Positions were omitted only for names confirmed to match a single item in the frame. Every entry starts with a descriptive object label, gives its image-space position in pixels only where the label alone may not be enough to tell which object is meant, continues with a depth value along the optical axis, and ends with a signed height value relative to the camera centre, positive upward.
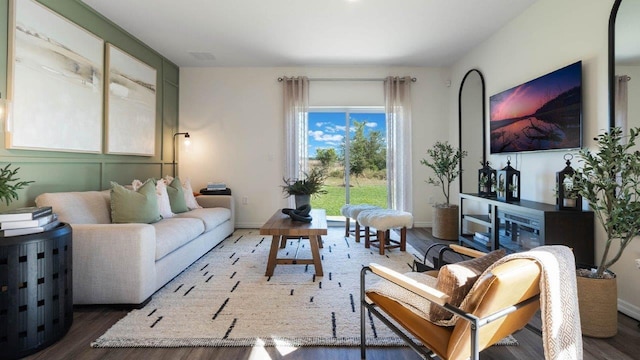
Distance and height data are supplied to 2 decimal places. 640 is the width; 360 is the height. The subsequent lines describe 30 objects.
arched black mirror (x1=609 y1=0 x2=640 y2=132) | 2.13 +0.84
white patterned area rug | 1.86 -0.93
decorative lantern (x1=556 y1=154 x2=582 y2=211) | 2.43 -0.08
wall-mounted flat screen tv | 2.60 +0.68
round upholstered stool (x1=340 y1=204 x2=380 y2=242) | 4.10 -0.42
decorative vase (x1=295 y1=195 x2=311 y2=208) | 3.36 -0.19
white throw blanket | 1.12 -0.47
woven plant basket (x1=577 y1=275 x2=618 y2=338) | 1.88 -0.77
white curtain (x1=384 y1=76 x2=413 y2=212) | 5.02 +0.67
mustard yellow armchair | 1.07 -0.49
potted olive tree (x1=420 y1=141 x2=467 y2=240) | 4.39 +0.07
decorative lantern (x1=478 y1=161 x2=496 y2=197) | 3.65 +0.00
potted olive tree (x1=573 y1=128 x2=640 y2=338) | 1.81 -0.25
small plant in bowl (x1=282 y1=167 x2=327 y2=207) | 3.35 -0.08
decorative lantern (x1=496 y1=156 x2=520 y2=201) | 3.18 -0.02
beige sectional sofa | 2.19 -0.54
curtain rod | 5.10 +1.72
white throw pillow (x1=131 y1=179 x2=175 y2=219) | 3.44 -0.20
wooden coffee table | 2.78 -0.46
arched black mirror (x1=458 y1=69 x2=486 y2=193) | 4.21 +0.81
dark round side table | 1.65 -0.62
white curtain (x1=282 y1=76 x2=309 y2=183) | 5.03 +0.98
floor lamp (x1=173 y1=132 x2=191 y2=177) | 5.00 +0.65
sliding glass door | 5.27 +0.60
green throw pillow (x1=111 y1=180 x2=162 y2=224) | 2.83 -0.22
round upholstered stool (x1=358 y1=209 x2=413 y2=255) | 3.50 -0.48
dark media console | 2.38 -0.40
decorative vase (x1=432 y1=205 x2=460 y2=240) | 4.39 -0.58
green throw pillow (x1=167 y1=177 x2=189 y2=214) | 3.78 -0.19
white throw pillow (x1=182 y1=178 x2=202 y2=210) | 4.09 -0.21
